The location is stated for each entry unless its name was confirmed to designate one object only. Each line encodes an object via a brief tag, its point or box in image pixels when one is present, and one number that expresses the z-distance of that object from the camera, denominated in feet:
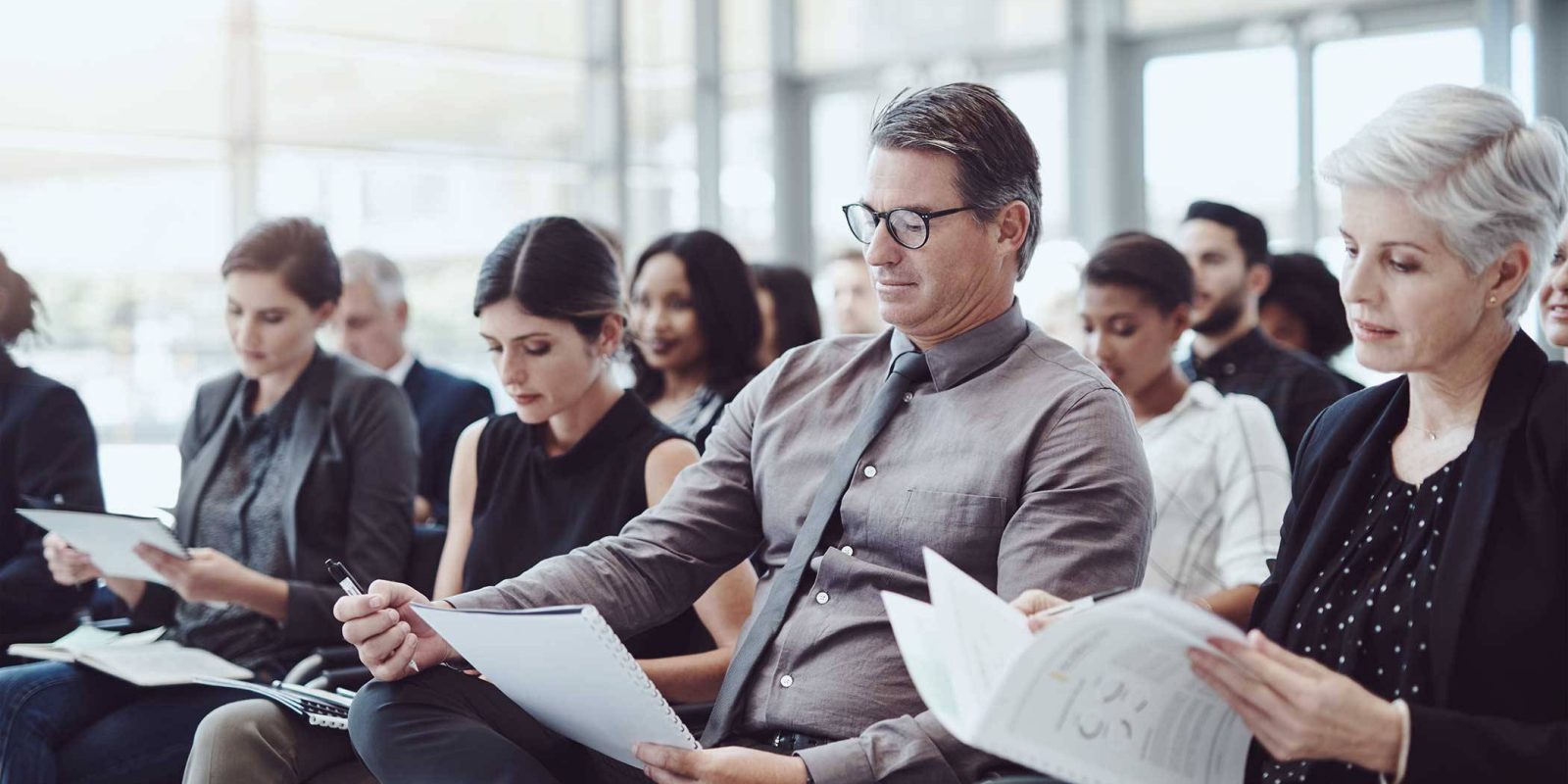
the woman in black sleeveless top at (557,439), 8.07
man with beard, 11.98
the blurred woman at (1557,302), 7.36
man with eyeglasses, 5.77
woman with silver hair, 4.33
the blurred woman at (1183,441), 9.11
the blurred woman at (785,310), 14.37
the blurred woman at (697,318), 11.95
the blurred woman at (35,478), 9.50
